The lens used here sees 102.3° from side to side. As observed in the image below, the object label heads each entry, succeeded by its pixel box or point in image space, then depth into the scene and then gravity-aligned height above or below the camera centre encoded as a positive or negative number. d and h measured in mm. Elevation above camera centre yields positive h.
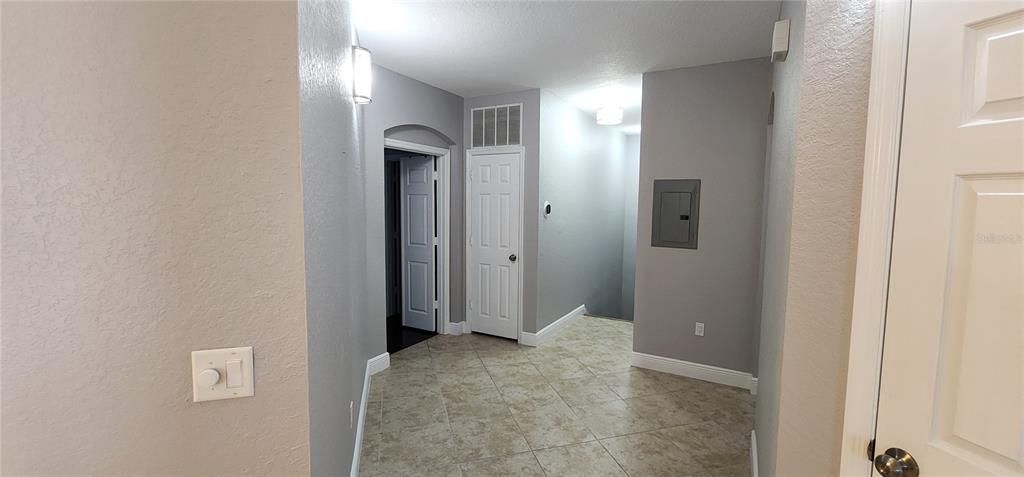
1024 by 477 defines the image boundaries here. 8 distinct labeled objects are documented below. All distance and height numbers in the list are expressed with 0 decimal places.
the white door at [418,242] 4492 -361
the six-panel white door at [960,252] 839 -79
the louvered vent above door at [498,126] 4219 +890
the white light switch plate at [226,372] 899 -367
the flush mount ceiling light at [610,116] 4203 +990
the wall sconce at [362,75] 2240 +740
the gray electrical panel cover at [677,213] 3422 -2
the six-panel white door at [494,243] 4301 -340
